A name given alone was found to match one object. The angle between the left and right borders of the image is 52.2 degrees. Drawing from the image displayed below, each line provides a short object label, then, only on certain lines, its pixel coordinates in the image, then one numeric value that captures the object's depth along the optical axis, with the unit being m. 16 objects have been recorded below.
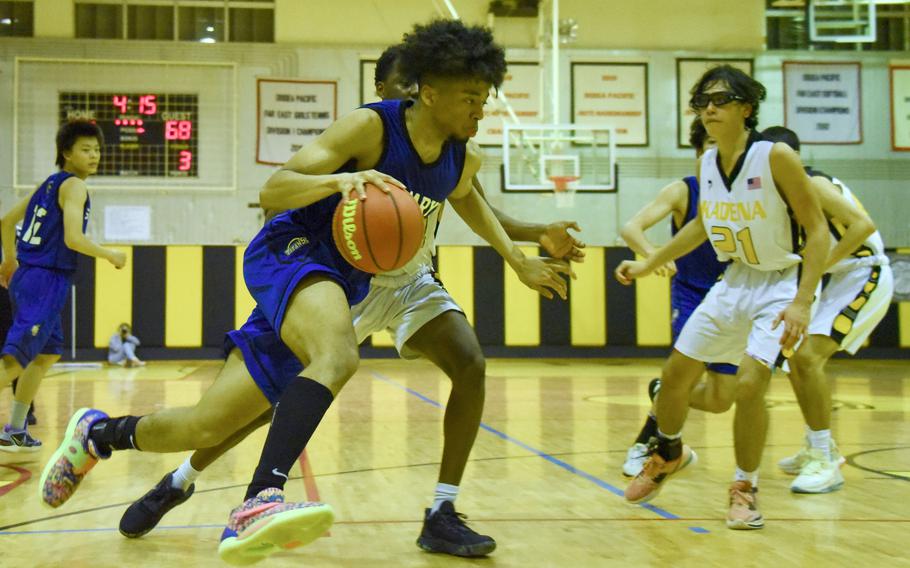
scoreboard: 14.53
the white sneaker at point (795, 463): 4.85
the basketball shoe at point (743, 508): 3.42
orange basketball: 2.73
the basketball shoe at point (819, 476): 4.20
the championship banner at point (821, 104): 15.95
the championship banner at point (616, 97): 15.62
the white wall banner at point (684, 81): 15.77
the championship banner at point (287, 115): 15.27
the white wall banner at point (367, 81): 15.41
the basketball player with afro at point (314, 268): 2.63
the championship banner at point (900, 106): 16.03
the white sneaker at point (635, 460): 4.66
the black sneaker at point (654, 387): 5.38
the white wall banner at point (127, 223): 15.03
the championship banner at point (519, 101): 15.32
